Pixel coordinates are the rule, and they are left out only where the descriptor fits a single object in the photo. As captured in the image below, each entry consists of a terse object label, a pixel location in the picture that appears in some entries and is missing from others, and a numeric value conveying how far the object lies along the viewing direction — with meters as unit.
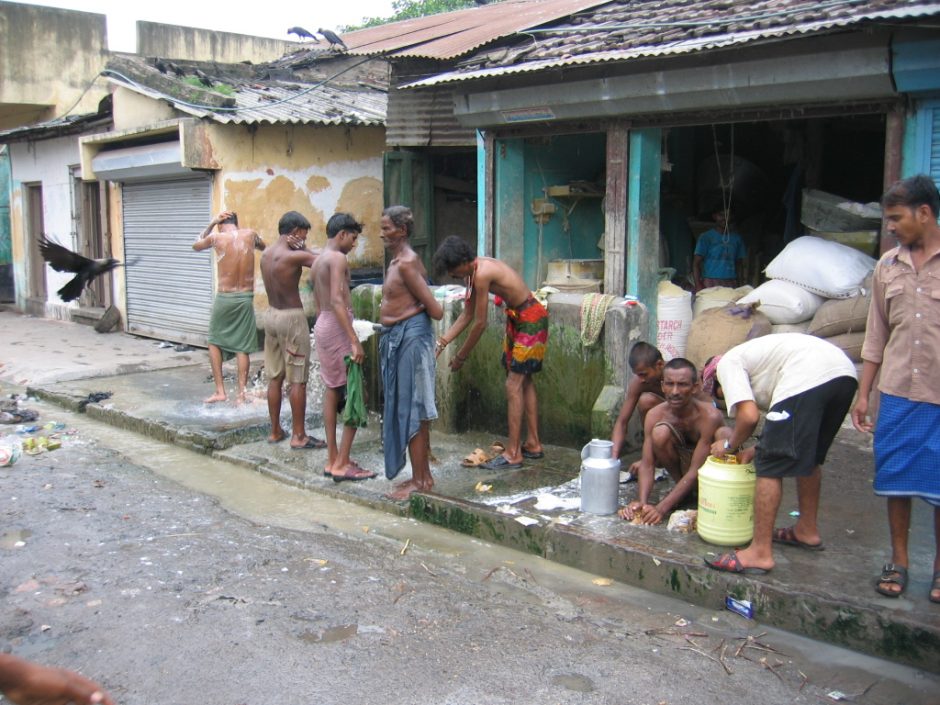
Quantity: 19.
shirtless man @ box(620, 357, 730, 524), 5.06
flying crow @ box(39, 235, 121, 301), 9.23
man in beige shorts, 7.41
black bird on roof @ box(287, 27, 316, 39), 12.57
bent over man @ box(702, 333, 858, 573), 4.37
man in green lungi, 8.80
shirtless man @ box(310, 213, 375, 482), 6.49
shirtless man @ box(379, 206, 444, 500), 5.96
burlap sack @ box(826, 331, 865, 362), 6.57
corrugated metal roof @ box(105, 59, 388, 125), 11.34
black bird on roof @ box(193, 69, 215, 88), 12.46
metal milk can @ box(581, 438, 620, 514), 5.32
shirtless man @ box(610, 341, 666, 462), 5.68
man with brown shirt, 4.09
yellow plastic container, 4.71
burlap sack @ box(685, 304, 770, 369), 7.29
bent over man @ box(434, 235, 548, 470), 6.27
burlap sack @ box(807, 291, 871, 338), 6.61
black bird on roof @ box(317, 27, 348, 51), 12.33
